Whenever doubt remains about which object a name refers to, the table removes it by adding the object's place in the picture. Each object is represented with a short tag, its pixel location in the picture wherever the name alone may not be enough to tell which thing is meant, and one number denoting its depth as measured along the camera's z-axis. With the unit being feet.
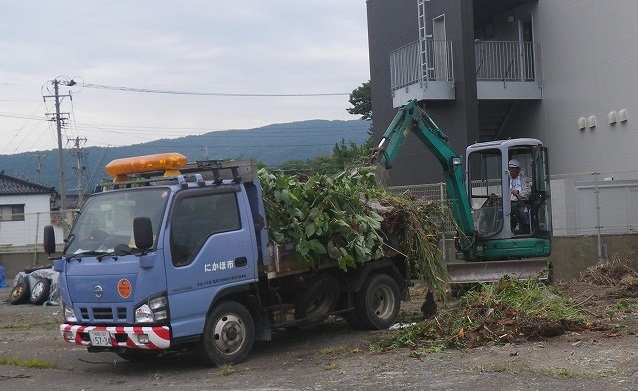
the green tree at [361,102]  212.84
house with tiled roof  169.68
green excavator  54.70
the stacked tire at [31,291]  69.15
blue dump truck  35.27
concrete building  76.79
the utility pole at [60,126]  192.95
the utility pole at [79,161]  249.14
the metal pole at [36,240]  95.86
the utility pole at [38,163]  314.14
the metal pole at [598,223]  65.77
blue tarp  89.53
